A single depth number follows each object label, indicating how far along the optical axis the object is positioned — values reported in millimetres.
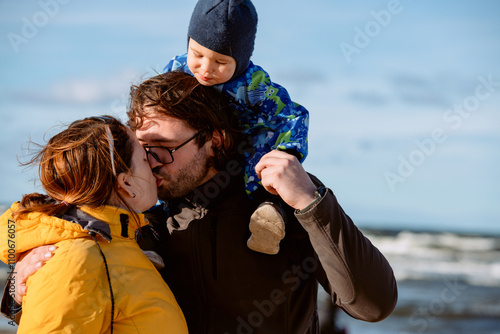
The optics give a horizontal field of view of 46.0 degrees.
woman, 2055
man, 2564
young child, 2963
